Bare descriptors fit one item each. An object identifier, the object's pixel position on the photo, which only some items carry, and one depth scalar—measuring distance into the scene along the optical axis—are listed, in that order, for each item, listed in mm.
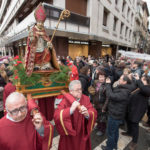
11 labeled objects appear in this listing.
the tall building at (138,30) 28484
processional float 1920
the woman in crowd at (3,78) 3277
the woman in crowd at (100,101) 2795
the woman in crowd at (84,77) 3651
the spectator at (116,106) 2121
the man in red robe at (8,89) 2451
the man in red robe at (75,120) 1556
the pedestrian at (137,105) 2320
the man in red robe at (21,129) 1155
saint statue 2110
